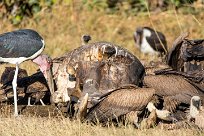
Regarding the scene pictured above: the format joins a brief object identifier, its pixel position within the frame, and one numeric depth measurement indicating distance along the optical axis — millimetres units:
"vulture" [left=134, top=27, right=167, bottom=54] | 25452
